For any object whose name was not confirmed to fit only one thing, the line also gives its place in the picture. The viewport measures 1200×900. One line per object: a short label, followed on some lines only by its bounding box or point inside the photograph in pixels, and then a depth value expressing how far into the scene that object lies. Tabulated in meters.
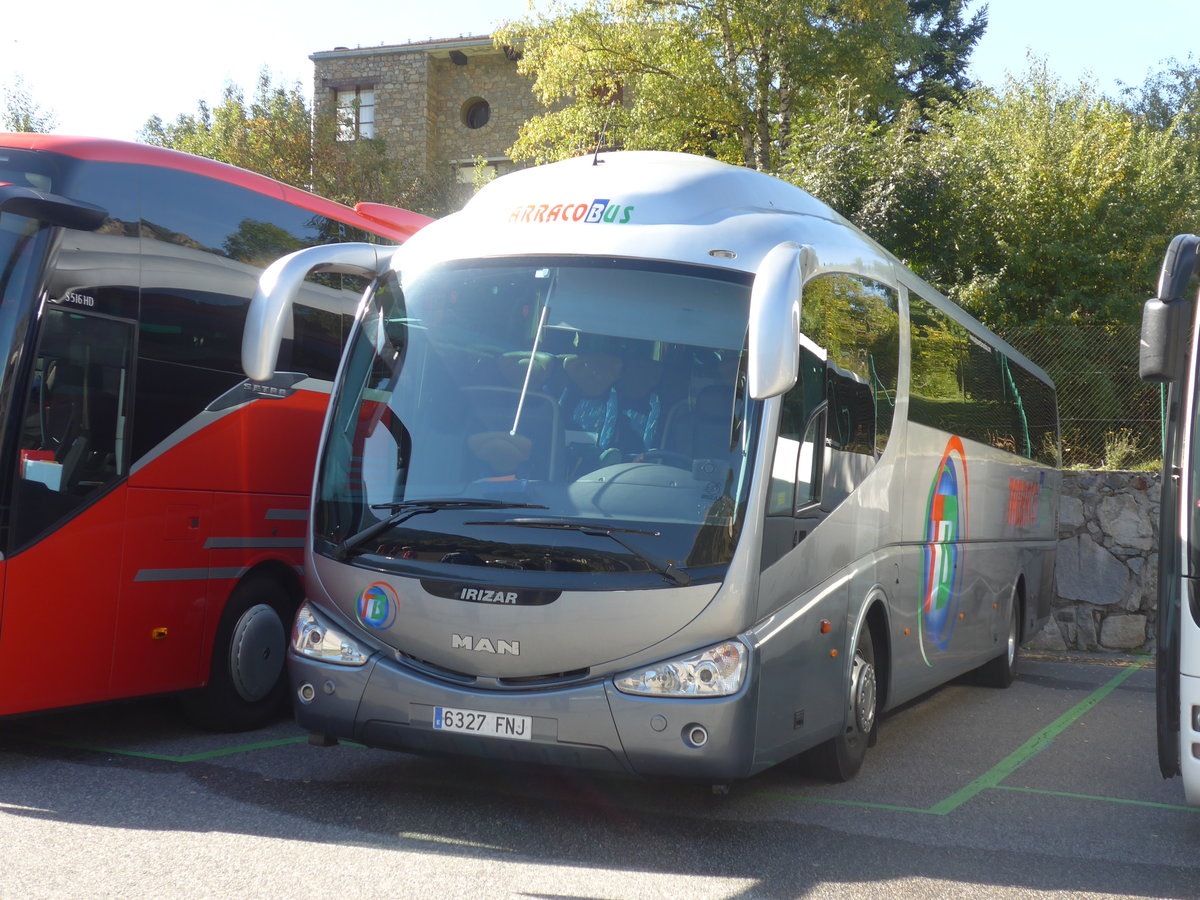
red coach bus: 6.50
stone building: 40.25
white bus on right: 5.41
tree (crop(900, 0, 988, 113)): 38.78
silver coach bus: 5.45
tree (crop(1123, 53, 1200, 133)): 43.06
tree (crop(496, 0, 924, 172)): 26.69
